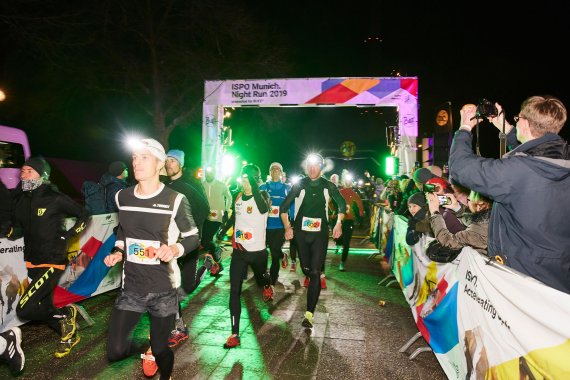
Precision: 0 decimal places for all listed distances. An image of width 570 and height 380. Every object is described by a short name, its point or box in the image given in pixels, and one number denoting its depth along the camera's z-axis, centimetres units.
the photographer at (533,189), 264
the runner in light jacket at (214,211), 803
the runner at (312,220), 539
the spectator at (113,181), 769
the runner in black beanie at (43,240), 436
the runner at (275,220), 748
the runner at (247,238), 476
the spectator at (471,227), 339
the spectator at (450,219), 397
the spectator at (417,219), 464
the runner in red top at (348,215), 923
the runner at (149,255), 322
